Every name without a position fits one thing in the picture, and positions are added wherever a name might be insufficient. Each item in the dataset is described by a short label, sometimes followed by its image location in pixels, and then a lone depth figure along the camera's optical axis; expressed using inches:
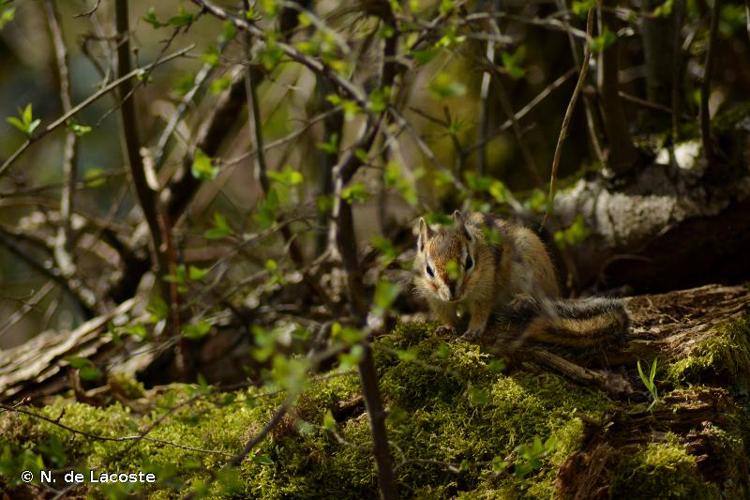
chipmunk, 273.3
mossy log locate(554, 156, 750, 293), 363.6
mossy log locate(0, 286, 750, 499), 213.5
